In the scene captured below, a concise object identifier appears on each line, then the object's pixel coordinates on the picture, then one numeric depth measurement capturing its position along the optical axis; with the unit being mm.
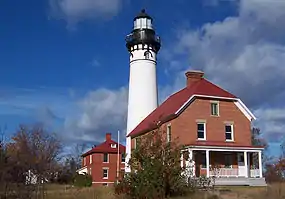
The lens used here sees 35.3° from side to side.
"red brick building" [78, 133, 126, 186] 59500
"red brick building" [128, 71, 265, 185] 32500
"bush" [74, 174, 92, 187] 48594
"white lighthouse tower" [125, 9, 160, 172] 43812
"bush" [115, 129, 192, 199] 19719
